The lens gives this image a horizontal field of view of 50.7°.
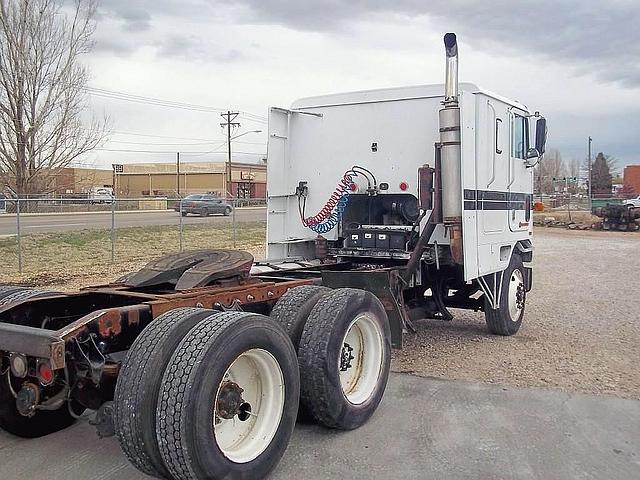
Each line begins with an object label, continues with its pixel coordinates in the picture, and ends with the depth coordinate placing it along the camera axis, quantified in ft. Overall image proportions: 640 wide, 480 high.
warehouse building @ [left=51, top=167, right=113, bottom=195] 135.64
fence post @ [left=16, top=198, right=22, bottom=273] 47.04
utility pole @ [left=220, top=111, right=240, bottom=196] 236.47
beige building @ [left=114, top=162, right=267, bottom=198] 263.70
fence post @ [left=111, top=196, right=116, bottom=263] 53.93
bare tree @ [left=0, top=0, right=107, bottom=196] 111.86
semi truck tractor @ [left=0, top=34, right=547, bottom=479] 12.30
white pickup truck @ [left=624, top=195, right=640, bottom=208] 116.20
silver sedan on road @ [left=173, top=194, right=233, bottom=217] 112.88
